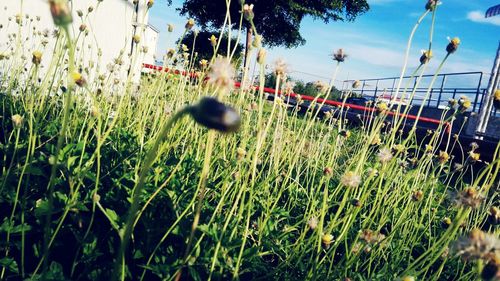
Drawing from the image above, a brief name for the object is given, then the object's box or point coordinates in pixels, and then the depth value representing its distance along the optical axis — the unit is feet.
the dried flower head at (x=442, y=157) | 1.67
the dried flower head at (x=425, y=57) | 1.50
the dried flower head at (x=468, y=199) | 1.01
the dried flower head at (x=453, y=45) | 1.43
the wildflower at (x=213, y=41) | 1.78
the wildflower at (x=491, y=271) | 0.69
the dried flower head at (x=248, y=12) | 1.30
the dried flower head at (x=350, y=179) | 1.20
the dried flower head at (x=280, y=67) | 1.24
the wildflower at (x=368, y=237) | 1.19
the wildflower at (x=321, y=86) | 1.49
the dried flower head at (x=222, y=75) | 0.71
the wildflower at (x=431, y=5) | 1.42
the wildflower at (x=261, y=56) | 1.10
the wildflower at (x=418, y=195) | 1.40
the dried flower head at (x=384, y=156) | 1.44
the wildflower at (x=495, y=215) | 1.13
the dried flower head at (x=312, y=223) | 1.29
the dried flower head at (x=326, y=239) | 1.23
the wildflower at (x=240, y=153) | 1.27
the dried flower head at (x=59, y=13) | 0.52
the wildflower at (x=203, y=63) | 2.29
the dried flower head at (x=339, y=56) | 1.52
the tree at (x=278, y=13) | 52.67
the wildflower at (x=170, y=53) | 2.25
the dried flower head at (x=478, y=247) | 0.75
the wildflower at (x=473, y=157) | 1.73
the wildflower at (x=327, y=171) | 1.31
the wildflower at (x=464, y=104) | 1.67
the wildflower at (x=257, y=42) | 1.26
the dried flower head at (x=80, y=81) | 1.17
